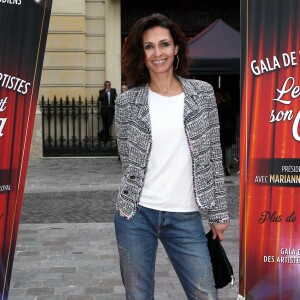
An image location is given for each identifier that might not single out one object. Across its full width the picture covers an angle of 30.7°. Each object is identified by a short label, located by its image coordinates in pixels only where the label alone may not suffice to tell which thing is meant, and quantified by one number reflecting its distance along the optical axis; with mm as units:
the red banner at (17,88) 2766
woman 2719
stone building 14438
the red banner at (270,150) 3029
